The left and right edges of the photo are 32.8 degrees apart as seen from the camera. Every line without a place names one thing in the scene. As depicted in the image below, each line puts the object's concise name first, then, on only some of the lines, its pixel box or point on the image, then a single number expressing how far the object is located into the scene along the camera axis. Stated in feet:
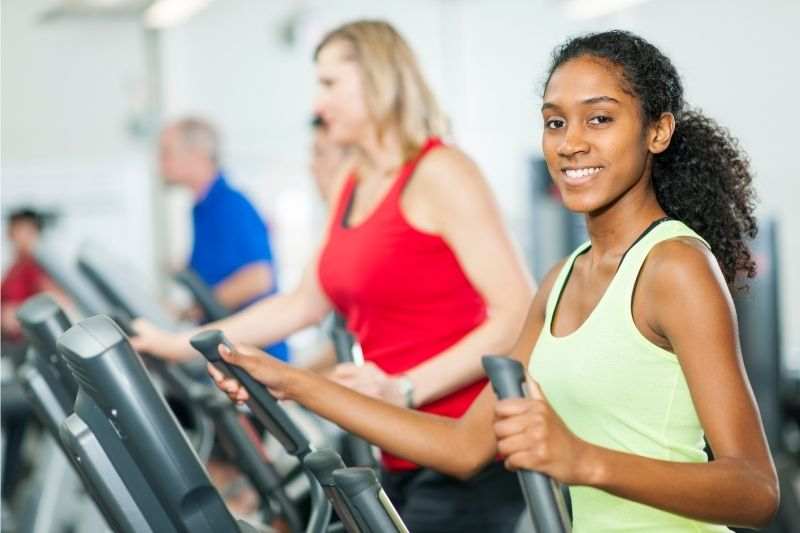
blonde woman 7.29
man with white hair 14.69
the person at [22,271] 20.54
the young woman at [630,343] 4.31
